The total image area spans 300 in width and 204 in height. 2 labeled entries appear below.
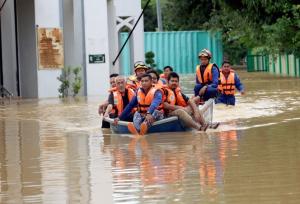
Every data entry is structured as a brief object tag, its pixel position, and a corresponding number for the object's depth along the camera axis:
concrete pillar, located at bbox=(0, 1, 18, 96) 36.06
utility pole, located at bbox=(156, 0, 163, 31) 64.50
